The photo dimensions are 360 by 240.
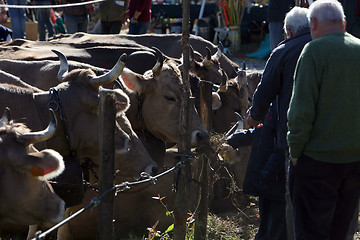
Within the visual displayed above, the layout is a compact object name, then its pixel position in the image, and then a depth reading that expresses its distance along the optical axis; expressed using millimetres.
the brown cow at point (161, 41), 18153
